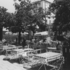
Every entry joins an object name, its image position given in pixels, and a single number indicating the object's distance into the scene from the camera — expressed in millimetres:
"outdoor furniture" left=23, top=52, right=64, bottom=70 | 6469
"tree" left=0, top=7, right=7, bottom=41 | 17075
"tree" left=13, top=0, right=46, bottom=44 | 16656
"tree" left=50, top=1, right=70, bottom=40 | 10609
